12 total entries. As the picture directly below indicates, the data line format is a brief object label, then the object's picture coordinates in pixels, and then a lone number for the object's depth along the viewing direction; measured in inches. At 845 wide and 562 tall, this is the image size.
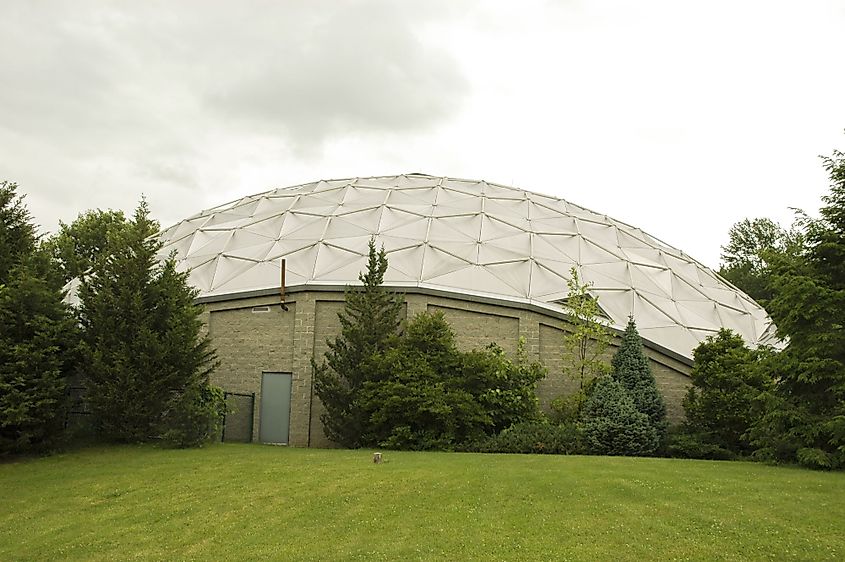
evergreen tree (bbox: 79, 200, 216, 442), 795.4
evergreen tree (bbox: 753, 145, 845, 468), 633.6
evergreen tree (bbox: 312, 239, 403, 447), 878.4
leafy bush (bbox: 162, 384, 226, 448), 804.0
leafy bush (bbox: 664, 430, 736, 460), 812.6
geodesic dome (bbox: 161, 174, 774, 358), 1022.4
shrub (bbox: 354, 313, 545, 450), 826.2
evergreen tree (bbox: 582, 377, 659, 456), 808.9
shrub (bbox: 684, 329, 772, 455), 829.8
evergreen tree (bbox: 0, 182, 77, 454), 740.0
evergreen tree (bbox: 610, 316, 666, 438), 864.3
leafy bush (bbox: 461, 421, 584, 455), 796.0
